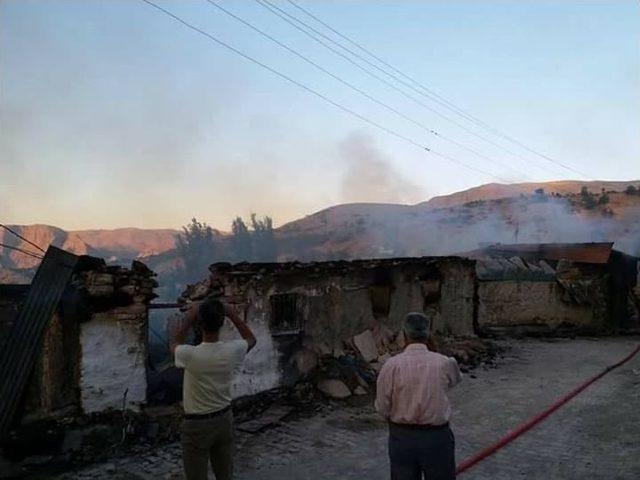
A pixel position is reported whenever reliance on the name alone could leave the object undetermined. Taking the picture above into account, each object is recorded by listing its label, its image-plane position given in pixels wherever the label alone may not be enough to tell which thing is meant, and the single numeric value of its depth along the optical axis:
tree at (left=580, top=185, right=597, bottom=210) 41.44
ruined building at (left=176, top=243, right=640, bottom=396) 9.81
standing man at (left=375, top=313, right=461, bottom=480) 3.87
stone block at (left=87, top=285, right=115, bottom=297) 7.59
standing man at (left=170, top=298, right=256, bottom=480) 4.14
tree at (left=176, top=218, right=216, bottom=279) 37.57
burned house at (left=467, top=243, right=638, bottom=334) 19.64
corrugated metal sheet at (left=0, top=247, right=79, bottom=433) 6.77
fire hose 6.72
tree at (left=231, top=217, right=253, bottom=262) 41.09
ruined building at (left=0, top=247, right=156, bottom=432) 6.98
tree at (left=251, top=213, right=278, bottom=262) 41.31
